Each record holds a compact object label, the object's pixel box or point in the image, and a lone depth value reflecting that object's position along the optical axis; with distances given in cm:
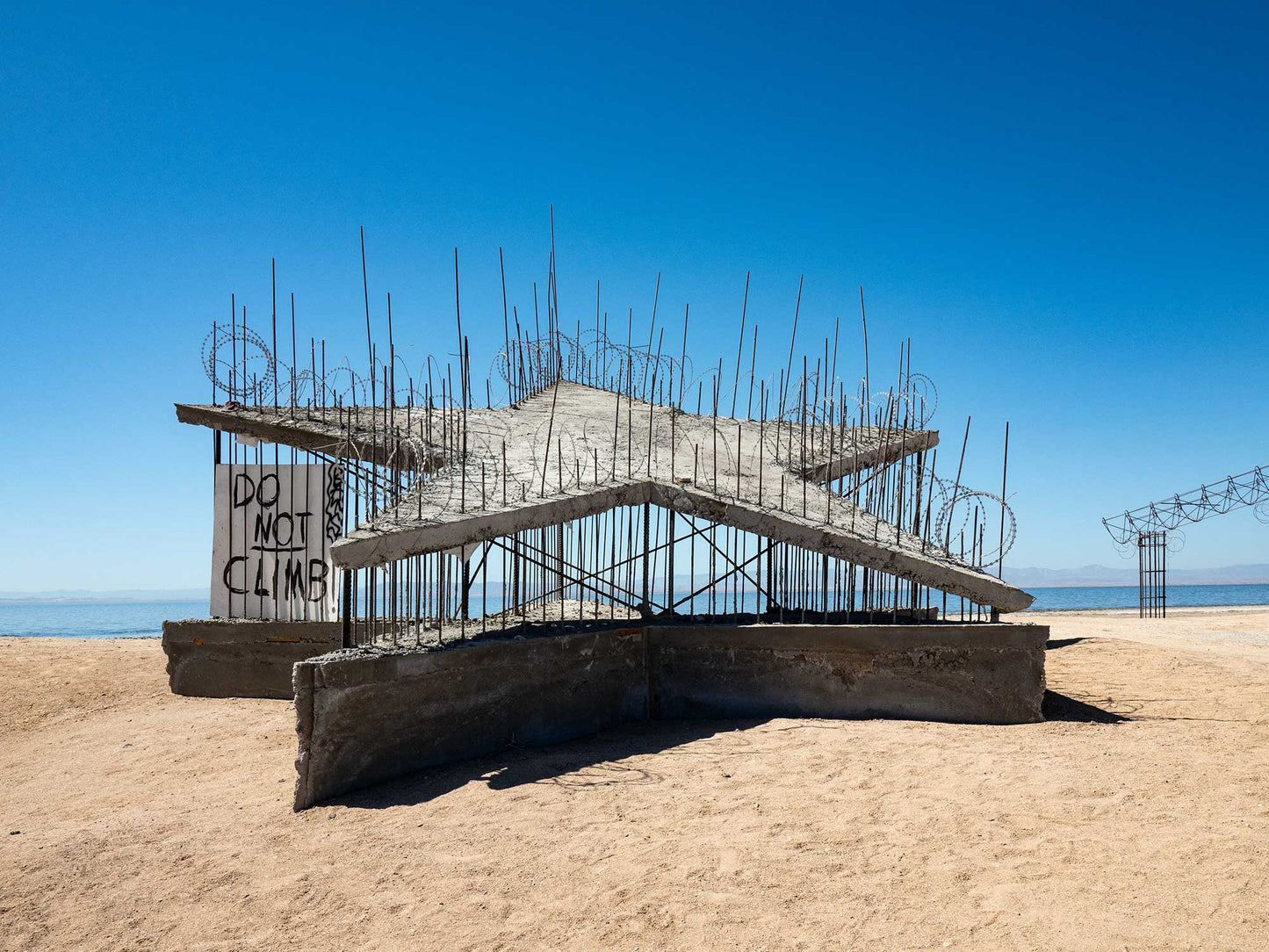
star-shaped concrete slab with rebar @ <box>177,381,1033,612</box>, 814
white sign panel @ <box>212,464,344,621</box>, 1166
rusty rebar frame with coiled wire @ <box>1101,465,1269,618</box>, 2247
